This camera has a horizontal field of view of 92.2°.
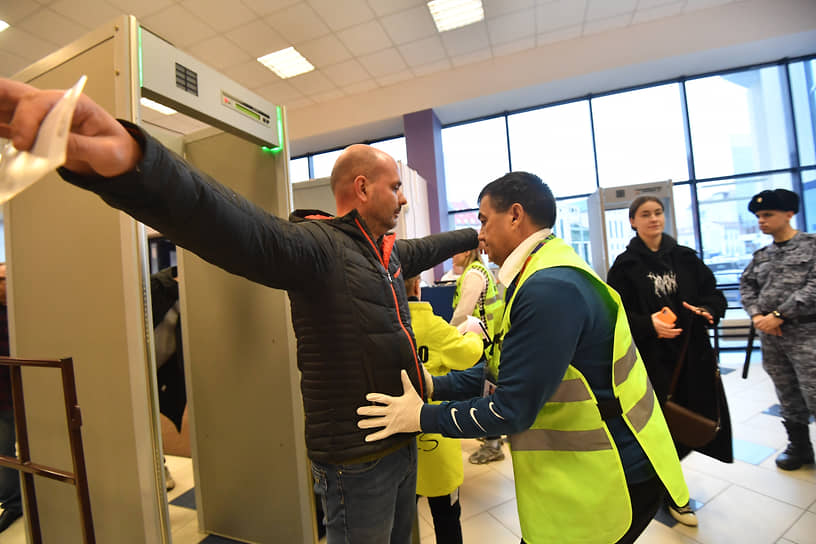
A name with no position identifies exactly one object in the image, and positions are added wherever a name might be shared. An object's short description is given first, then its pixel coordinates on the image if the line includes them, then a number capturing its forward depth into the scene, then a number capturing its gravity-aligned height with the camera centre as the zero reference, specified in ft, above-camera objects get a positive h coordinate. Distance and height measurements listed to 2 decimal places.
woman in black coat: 6.14 -0.81
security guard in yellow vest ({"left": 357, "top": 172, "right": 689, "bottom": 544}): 2.88 -1.09
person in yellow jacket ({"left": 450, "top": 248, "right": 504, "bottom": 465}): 8.29 -0.44
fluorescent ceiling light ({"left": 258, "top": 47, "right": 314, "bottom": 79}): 17.03 +10.36
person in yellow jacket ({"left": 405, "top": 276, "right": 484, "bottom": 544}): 4.83 -2.07
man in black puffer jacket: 1.67 +0.17
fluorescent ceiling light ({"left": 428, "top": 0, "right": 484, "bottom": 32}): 14.65 +10.25
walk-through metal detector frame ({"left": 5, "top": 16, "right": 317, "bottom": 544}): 3.97 +0.05
